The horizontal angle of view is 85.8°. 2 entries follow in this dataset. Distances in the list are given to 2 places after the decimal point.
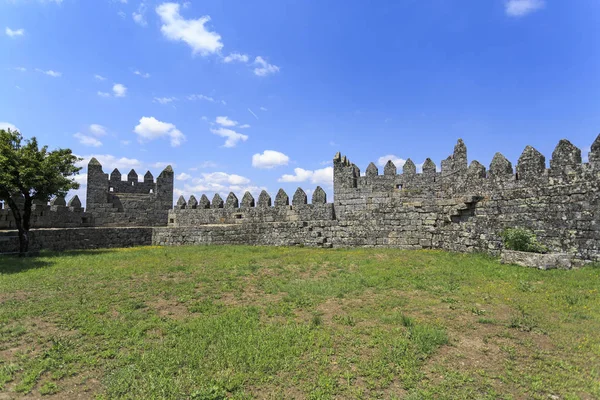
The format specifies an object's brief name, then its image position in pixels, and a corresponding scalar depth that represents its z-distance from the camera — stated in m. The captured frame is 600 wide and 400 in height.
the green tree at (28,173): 13.01
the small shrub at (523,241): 9.80
